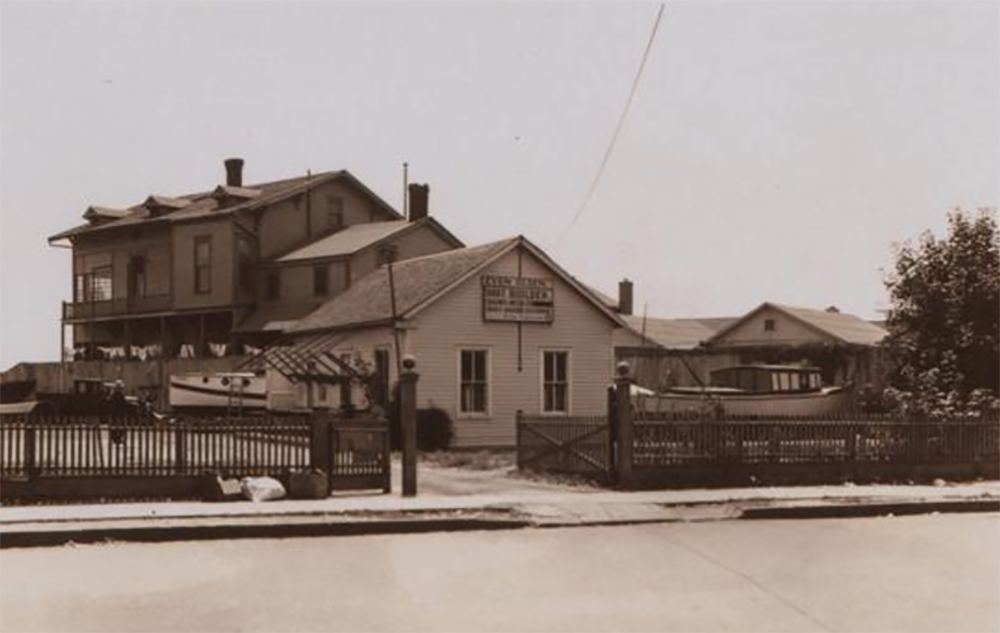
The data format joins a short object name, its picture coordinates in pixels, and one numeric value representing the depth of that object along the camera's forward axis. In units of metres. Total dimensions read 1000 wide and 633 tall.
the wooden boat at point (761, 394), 33.22
